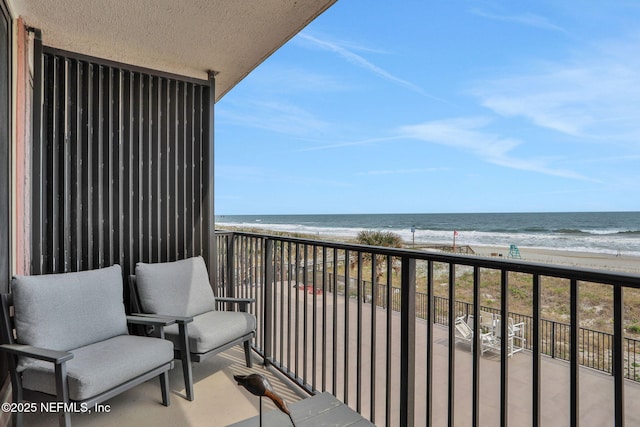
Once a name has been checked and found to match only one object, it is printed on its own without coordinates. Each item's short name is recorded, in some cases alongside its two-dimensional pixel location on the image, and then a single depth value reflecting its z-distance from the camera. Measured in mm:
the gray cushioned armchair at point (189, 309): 2375
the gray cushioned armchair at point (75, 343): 1781
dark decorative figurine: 744
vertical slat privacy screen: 2691
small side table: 1097
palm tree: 21219
